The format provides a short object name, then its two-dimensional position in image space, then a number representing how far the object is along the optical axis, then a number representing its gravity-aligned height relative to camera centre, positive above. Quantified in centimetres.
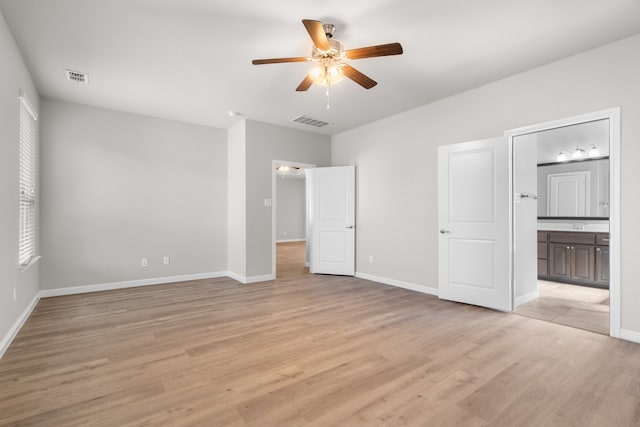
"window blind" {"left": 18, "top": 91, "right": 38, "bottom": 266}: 337 +36
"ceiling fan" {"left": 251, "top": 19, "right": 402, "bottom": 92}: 236 +131
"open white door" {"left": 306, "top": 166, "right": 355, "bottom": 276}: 574 -18
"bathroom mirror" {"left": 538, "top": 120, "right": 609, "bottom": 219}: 502 +66
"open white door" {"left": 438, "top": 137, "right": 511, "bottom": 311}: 364 -15
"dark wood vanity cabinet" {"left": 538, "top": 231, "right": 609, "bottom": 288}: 470 -74
